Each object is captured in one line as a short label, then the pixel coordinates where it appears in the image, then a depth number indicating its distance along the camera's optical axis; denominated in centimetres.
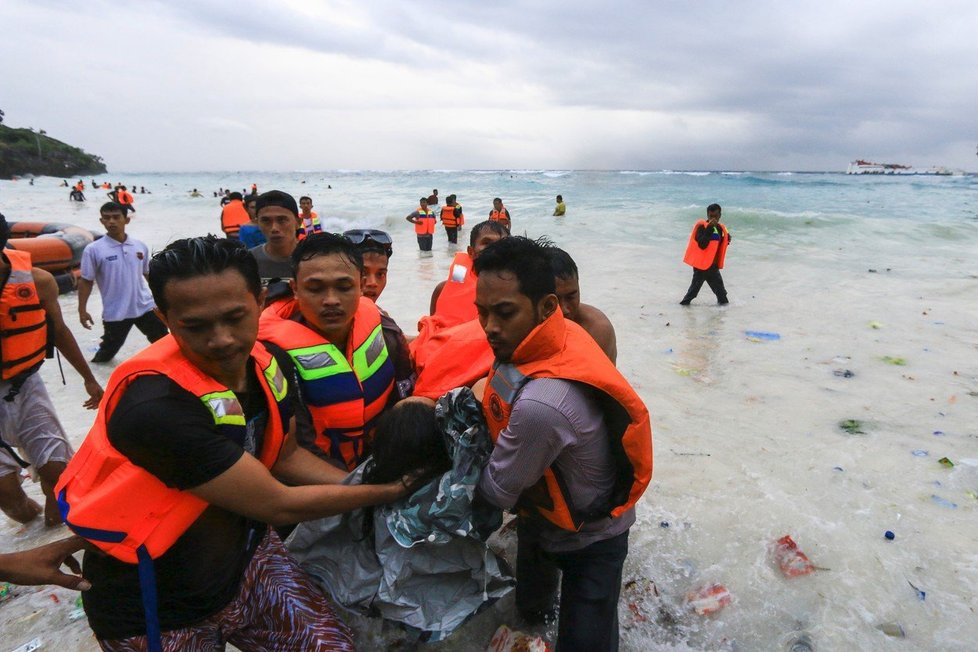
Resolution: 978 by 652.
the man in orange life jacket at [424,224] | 1412
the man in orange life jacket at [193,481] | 138
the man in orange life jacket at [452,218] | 1549
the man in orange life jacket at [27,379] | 277
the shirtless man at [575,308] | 291
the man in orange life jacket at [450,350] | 225
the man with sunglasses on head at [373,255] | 313
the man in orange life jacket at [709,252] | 810
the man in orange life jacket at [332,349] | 209
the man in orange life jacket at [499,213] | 1265
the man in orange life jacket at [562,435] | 171
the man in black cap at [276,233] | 413
